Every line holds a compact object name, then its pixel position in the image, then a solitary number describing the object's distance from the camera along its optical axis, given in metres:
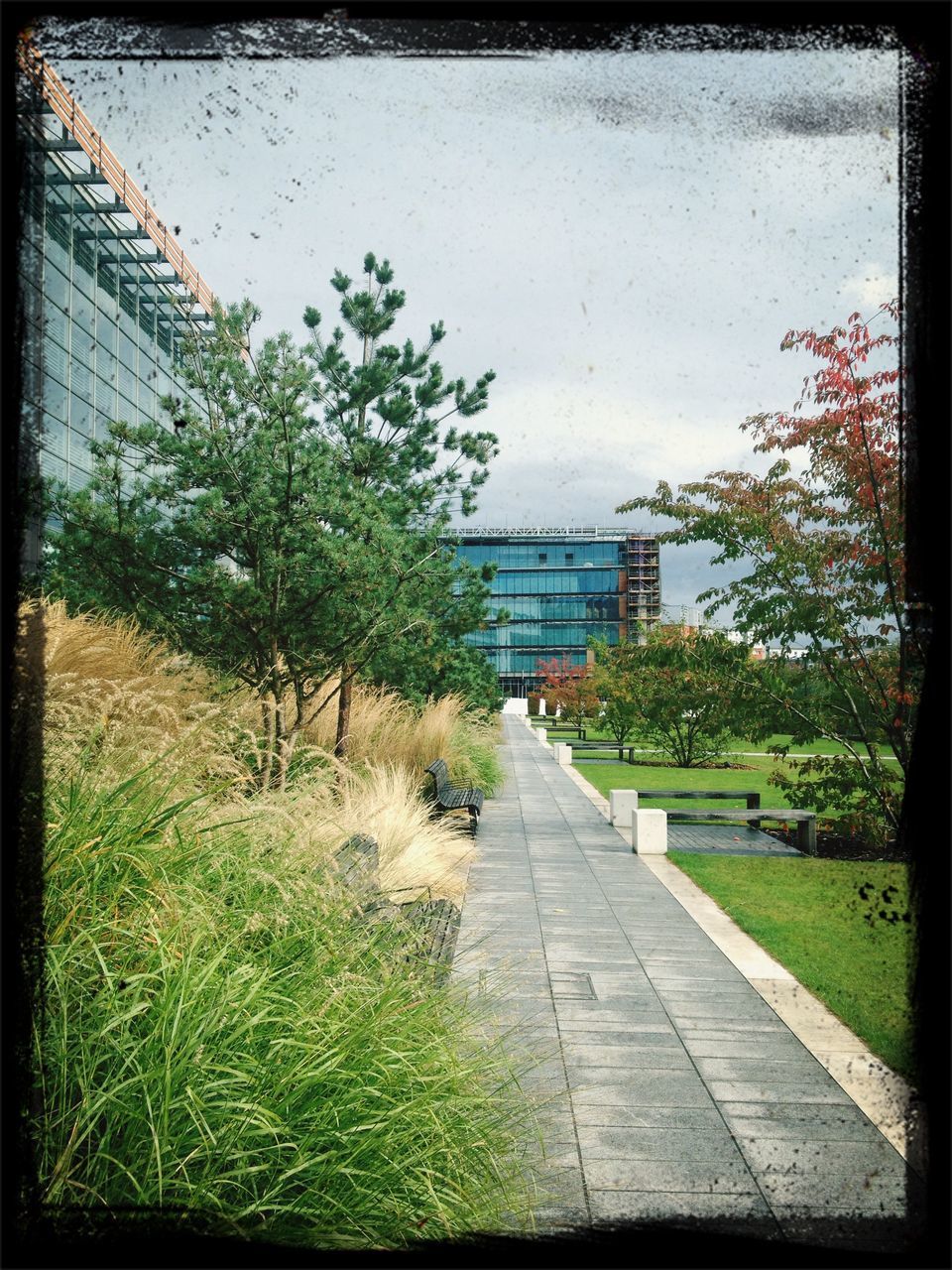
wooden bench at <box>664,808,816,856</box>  9.43
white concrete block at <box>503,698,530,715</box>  53.72
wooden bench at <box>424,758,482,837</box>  9.51
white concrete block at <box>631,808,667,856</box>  9.25
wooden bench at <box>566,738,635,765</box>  27.66
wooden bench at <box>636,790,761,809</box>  11.13
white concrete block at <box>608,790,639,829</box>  11.17
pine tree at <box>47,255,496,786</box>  6.92
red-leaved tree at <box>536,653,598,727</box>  32.47
